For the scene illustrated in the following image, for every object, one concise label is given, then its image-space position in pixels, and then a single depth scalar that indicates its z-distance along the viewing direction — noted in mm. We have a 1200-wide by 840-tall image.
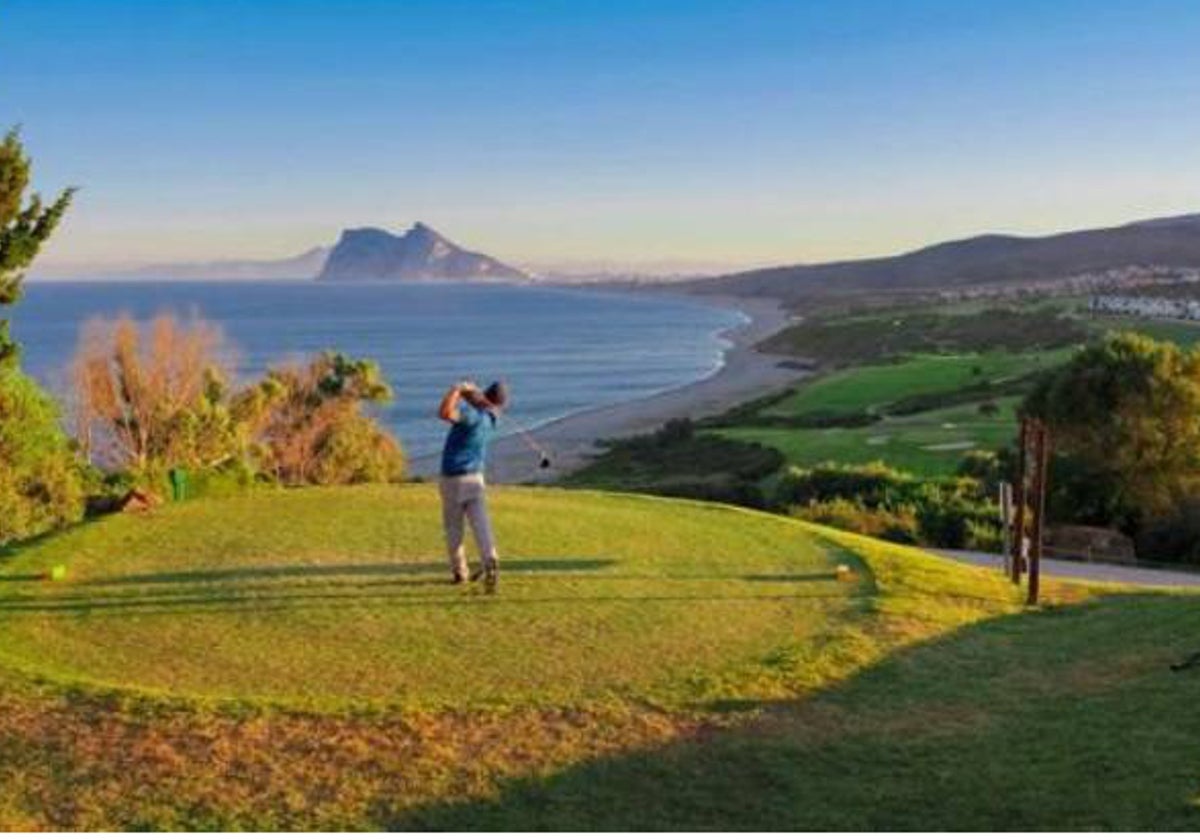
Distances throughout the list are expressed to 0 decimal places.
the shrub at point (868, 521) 28922
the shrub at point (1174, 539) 30297
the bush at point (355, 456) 46969
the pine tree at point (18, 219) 20672
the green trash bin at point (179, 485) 18484
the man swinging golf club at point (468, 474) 12352
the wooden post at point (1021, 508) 16181
